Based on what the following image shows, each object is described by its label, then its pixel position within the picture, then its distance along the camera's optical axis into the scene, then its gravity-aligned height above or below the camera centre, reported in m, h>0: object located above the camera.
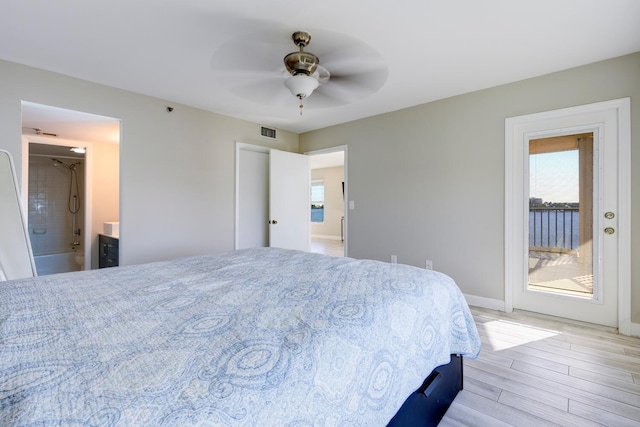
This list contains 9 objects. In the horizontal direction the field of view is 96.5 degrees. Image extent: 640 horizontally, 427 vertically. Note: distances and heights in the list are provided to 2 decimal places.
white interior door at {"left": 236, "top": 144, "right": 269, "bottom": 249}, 4.28 +0.26
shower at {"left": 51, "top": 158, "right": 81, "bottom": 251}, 5.38 +0.26
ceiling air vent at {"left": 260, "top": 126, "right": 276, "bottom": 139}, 4.39 +1.27
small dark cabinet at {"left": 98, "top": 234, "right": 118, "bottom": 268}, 3.89 -0.56
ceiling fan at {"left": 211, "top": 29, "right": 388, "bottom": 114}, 1.93 +1.11
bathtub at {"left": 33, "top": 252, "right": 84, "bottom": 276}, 4.84 -0.87
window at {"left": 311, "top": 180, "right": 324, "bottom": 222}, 9.58 +0.43
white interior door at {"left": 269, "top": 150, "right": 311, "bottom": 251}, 4.34 +0.21
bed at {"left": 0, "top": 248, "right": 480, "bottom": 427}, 0.56 -0.35
